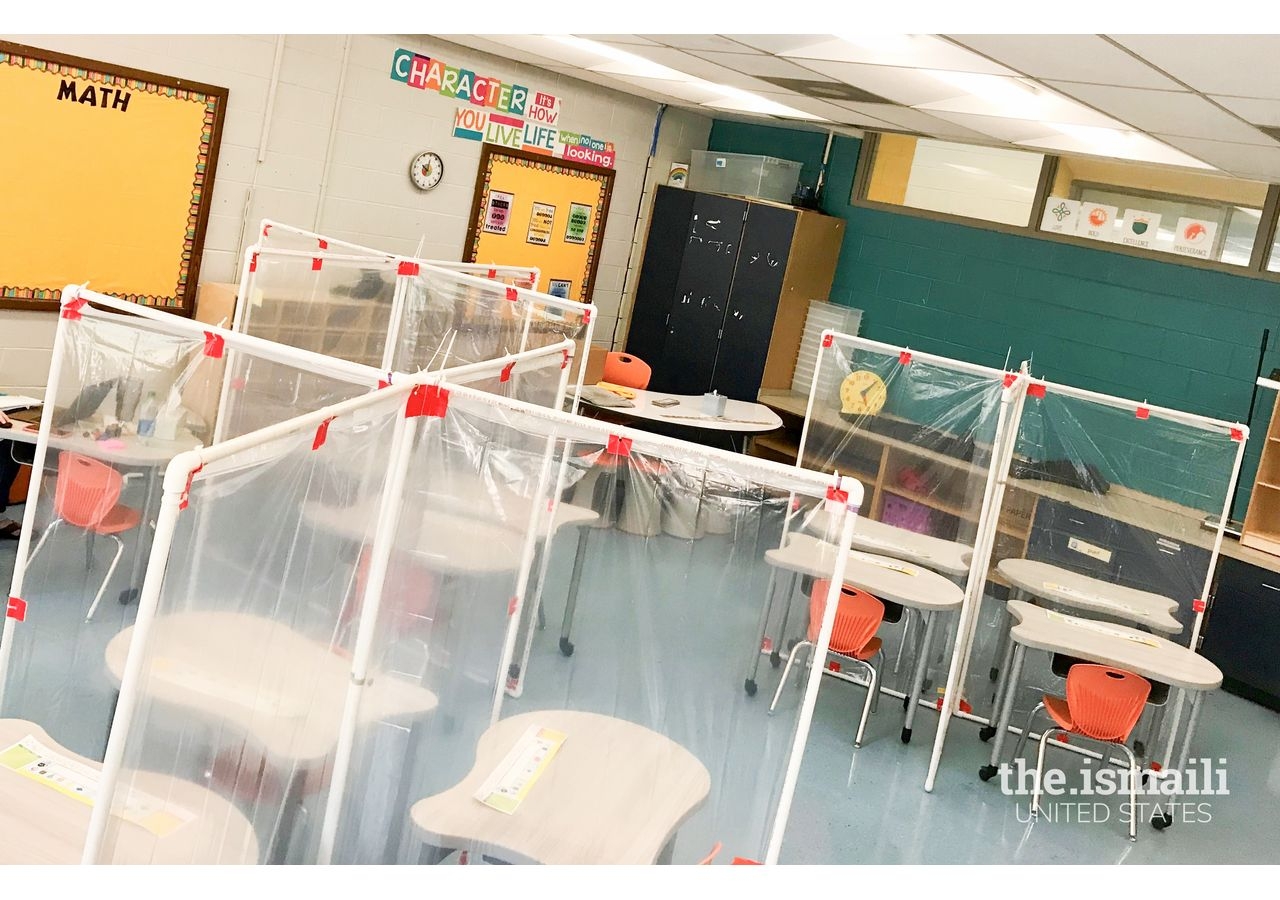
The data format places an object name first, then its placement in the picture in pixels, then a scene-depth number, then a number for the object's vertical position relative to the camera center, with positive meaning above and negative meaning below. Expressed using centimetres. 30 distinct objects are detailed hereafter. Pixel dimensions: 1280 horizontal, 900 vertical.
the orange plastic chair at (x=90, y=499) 280 -72
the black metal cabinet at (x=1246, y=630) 575 -96
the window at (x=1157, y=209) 659 +118
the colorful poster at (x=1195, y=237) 668 +105
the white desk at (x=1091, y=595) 487 -79
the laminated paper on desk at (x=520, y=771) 249 -105
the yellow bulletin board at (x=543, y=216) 745 +48
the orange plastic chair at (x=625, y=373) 736 -40
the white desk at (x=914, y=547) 500 -77
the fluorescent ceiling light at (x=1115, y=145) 545 +127
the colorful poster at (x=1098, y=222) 702 +108
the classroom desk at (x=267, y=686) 194 -84
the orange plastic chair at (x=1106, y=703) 422 -105
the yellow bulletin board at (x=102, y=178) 509 +11
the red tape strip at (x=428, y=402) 265 -30
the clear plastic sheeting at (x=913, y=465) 473 -43
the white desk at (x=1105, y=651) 433 -90
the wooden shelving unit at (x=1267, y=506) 589 -34
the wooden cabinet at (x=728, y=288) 806 +29
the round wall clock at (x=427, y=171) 690 +56
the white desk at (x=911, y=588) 448 -85
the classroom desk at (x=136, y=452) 284 -60
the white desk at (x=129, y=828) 195 -109
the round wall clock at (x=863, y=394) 514 -16
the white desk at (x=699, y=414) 640 -51
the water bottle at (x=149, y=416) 291 -50
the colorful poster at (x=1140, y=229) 686 +106
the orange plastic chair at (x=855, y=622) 446 -99
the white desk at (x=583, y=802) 239 -106
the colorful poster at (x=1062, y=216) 716 +109
